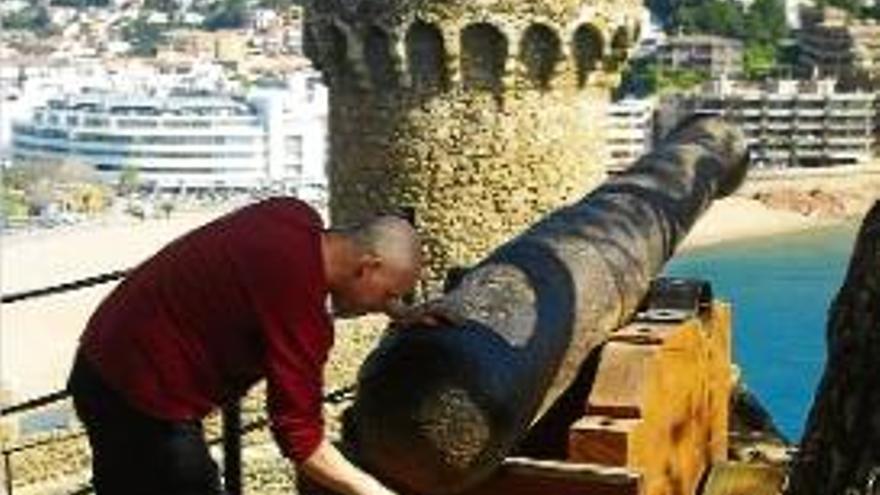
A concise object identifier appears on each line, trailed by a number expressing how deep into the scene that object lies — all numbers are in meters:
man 2.89
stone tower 11.05
